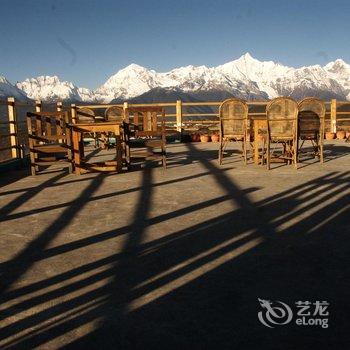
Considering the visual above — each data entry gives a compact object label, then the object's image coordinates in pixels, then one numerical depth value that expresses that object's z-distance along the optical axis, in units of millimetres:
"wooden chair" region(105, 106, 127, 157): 12758
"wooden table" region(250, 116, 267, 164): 8077
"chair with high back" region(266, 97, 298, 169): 7645
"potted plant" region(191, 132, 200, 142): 15250
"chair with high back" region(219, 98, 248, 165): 8430
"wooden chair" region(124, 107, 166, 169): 8172
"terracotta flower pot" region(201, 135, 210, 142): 15010
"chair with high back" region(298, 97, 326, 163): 8180
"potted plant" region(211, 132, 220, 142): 15023
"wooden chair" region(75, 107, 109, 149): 12608
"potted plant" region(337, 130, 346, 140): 15117
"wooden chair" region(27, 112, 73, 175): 7812
